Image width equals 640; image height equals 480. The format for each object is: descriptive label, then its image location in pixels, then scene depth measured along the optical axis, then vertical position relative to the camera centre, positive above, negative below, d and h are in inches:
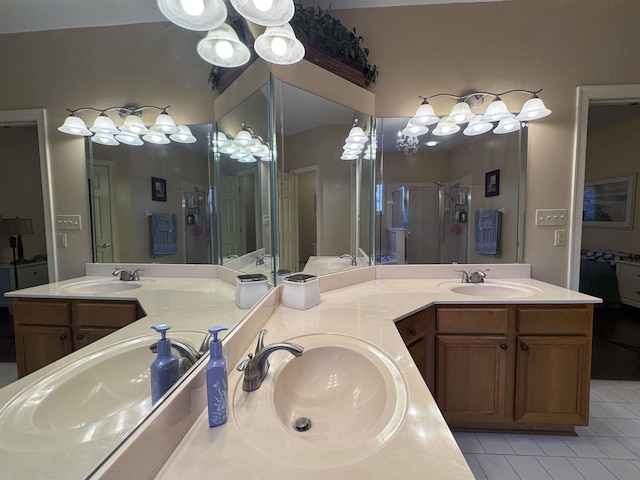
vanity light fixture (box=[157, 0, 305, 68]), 30.0 +26.8
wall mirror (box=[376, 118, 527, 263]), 77.9 +7.3
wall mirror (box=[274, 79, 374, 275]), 58.2 +9.3
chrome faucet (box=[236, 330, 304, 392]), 28.0 -15.0
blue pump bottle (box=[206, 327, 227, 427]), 22.6 -13.7
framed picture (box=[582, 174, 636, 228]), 138.9 +10.5
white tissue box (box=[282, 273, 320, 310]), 52.6 -13.5
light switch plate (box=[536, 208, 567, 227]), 76.3 +1.4
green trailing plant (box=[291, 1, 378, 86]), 59.4 +43.9
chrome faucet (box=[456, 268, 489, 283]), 73.5 -14.9
